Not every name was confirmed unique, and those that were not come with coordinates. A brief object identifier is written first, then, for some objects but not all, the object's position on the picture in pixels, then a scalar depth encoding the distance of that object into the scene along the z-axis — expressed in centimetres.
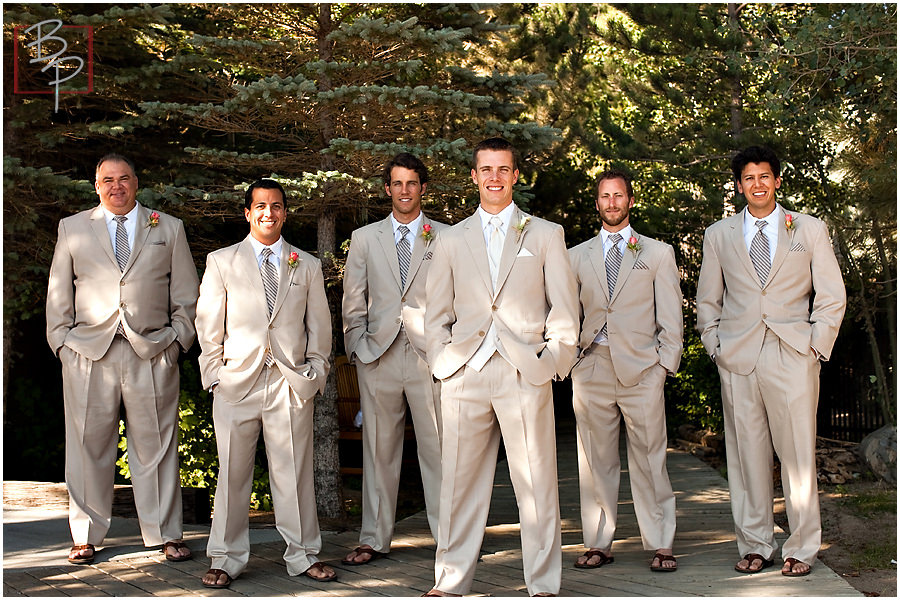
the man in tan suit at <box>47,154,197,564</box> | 557
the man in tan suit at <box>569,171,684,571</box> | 554
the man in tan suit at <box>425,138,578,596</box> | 464
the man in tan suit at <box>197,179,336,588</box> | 516
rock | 848
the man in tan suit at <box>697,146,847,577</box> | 527
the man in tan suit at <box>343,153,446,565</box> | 575
